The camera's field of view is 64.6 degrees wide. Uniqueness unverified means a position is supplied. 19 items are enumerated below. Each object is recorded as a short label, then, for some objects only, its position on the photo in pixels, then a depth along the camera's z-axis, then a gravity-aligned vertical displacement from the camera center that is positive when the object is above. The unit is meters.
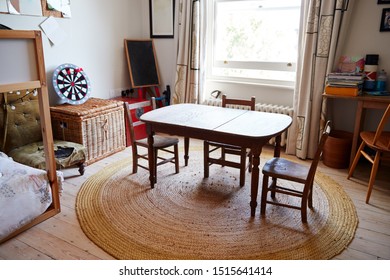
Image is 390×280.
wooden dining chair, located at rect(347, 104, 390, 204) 2.45 -0.66
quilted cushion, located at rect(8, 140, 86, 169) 2.66 -0.86
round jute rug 1.98 -1.16
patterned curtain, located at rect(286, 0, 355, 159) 3.03 -0.01
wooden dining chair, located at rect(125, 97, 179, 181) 2.82 -0.77
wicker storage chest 3.15 -0.71
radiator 3.52 -0.56
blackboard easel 4.21 -0.10
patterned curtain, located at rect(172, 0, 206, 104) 3.91 +0.08
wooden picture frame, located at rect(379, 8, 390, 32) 2.93 +0.38
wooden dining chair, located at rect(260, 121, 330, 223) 2.11 -0.78
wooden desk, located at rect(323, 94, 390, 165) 2.78 -0.39
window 3.60 +0.23
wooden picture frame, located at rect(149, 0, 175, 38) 4.22 +0.54
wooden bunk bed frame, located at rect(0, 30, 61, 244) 1.84 -0.33
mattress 1.98 -0.91
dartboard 3.34 -0.29
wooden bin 3.14 -0.91
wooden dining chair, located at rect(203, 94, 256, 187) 2.72 -0.85
